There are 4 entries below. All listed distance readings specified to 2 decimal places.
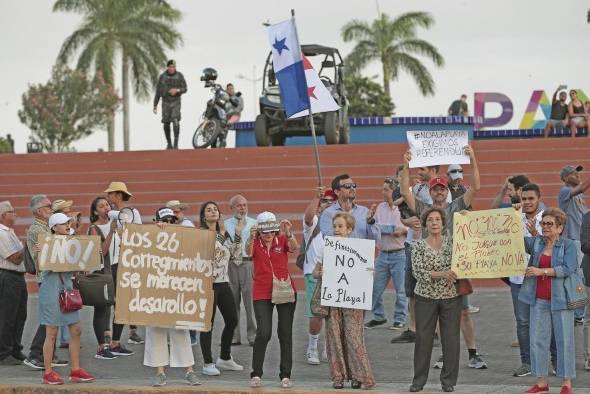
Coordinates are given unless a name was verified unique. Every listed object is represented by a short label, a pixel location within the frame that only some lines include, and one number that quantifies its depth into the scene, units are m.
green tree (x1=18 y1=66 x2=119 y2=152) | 61.22
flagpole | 15.71
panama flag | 16.00
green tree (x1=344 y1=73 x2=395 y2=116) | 59.47
